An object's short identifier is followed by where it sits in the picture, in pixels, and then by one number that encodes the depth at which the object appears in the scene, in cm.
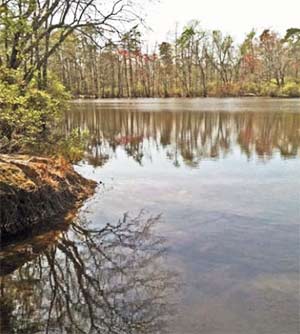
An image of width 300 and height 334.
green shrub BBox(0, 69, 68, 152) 1013
